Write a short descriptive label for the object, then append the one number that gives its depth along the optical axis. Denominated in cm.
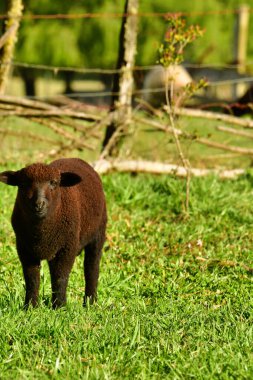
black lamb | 952
